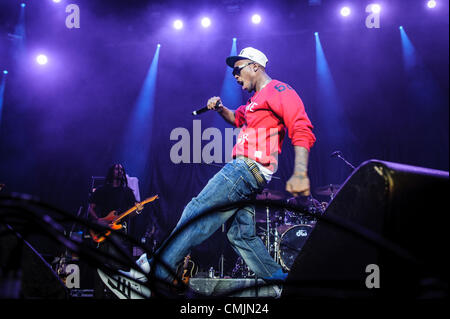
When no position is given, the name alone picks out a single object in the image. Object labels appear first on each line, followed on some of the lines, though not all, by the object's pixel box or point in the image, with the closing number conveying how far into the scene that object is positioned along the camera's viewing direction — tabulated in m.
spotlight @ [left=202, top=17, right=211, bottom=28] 7.71
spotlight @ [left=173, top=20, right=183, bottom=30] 7.75
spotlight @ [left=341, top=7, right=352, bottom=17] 7.34
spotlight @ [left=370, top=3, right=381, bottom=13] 7.18
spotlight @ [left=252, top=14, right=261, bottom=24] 7.60
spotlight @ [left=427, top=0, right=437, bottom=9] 7.20
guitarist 5.66
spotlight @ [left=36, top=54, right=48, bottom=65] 7.81
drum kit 5.75
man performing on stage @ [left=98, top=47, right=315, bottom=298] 1.89
